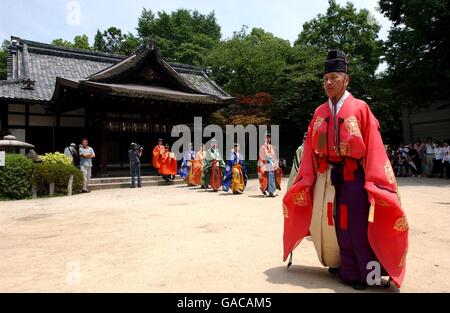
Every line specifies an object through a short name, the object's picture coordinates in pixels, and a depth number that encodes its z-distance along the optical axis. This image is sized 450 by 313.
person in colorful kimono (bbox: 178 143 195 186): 15.80
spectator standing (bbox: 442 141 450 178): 16.23
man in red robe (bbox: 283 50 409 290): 3.21
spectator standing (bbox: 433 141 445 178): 16.72
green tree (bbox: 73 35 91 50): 40.34
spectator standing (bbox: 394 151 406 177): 18.97
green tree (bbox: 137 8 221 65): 39.78
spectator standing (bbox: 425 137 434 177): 17.58
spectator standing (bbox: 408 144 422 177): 18.54
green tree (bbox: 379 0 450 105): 15.25
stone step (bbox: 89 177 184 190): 14.52
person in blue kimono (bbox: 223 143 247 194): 12.11
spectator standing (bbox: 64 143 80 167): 14.37
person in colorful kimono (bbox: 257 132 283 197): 10.95
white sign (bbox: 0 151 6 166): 10.84
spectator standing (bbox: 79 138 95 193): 13.30
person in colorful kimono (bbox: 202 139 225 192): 13.48
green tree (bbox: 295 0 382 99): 28.72
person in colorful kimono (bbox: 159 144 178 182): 16.52
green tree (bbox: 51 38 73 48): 39.98
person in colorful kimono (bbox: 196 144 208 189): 15.02
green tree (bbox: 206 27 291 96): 20.88
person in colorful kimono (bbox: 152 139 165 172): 16.58
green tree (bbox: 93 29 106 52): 43.38
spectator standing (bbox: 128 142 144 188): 14.76
